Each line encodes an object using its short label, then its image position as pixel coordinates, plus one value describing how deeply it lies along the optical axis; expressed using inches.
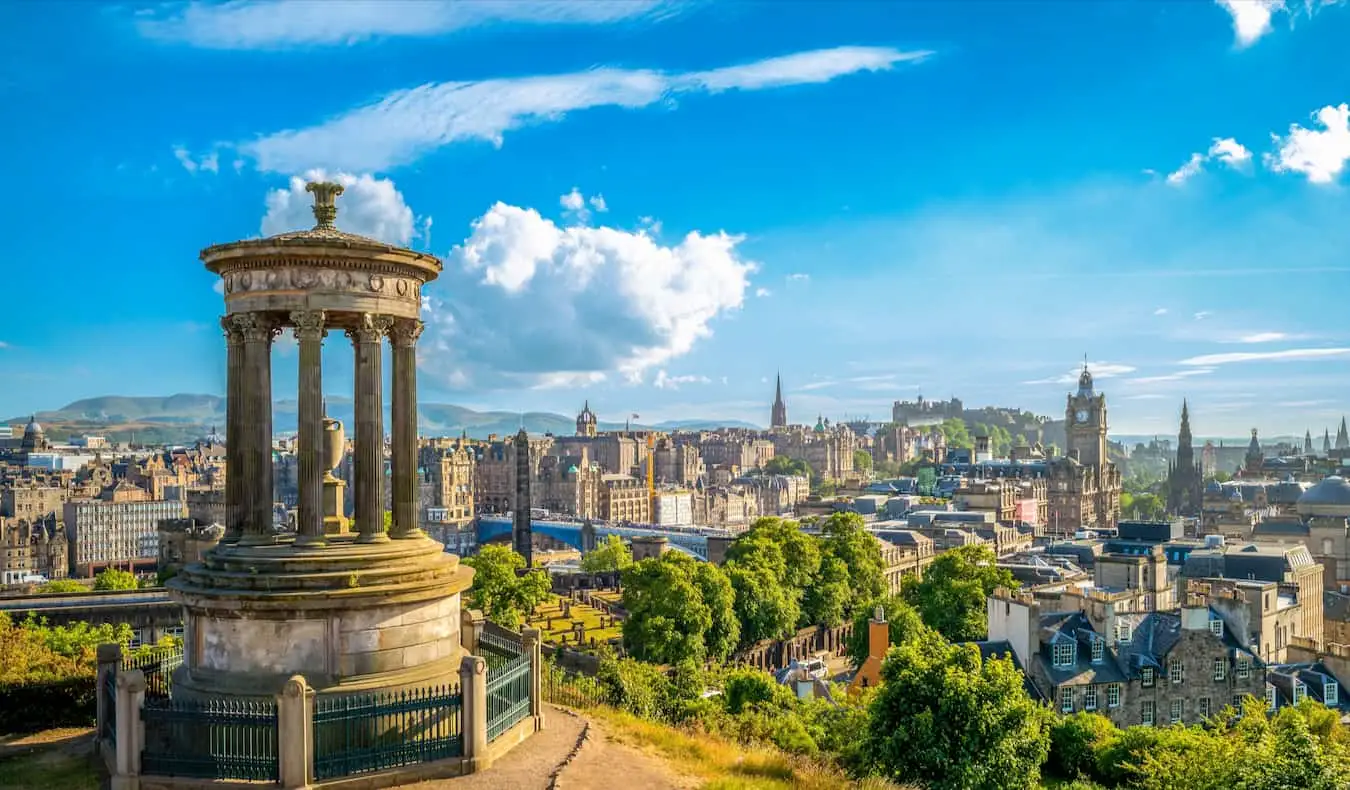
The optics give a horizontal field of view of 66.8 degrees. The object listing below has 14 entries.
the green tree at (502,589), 2305.6
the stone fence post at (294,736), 629.6
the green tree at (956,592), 2385.3
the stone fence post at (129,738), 647.8
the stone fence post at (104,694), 745.4
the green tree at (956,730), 1158.3
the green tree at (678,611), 2239.2
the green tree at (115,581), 3043.8
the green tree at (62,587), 2821.1
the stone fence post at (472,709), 682.2
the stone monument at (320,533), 701.9
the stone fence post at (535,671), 813.9
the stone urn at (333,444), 817.5
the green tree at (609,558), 4104.3
